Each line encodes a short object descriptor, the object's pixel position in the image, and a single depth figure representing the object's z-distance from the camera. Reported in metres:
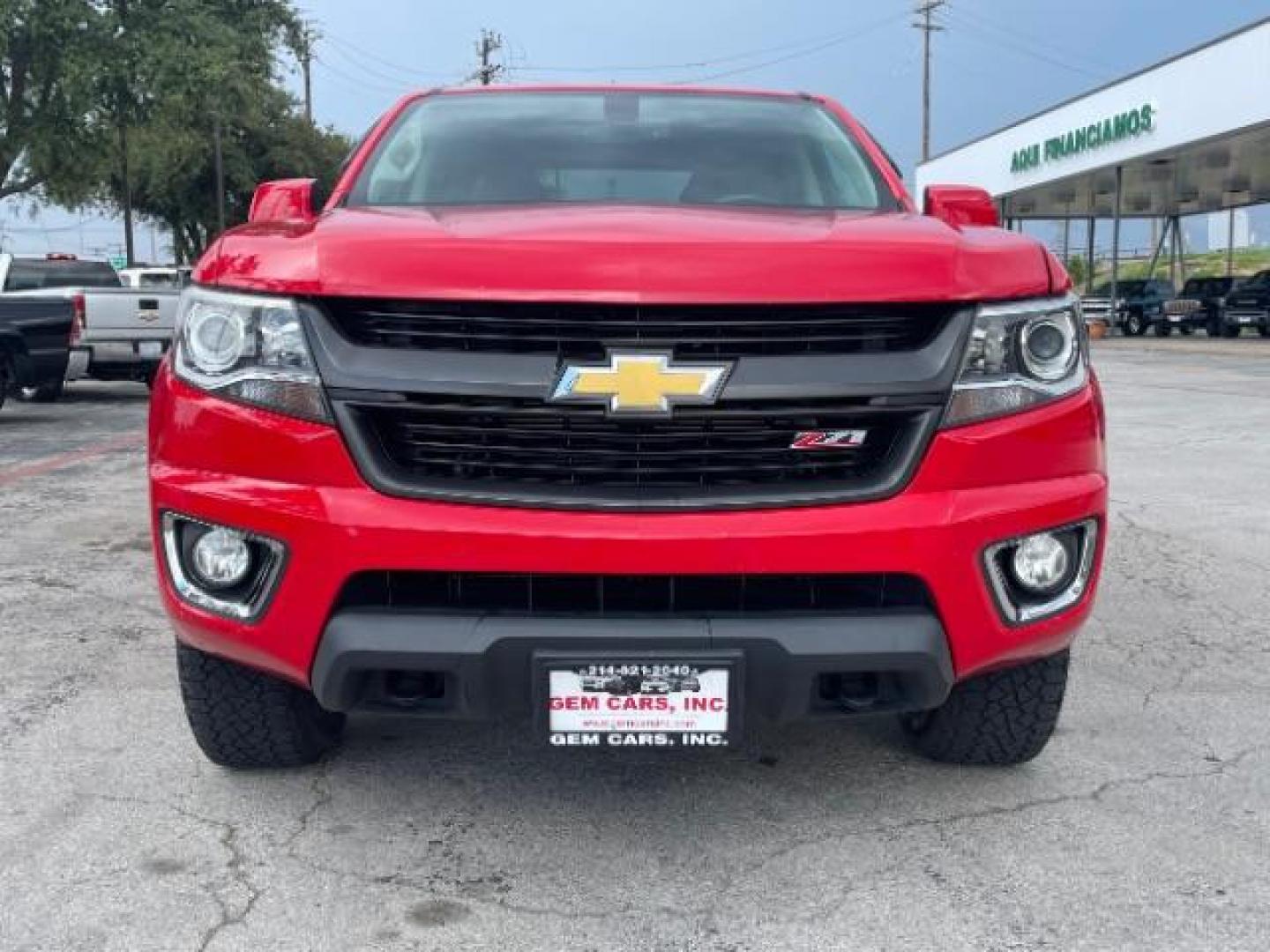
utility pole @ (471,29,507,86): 64.88
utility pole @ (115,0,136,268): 22.86
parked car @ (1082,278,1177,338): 36.31
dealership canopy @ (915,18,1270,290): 23.75
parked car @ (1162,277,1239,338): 33.84
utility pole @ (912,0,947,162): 52.78
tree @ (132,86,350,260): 43.16
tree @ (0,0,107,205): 21.78
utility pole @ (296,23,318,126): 25.98
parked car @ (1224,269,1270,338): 31.02
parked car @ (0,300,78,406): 11.91
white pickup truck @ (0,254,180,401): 13.06
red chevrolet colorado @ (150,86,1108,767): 2.55
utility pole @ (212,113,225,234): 34.39
